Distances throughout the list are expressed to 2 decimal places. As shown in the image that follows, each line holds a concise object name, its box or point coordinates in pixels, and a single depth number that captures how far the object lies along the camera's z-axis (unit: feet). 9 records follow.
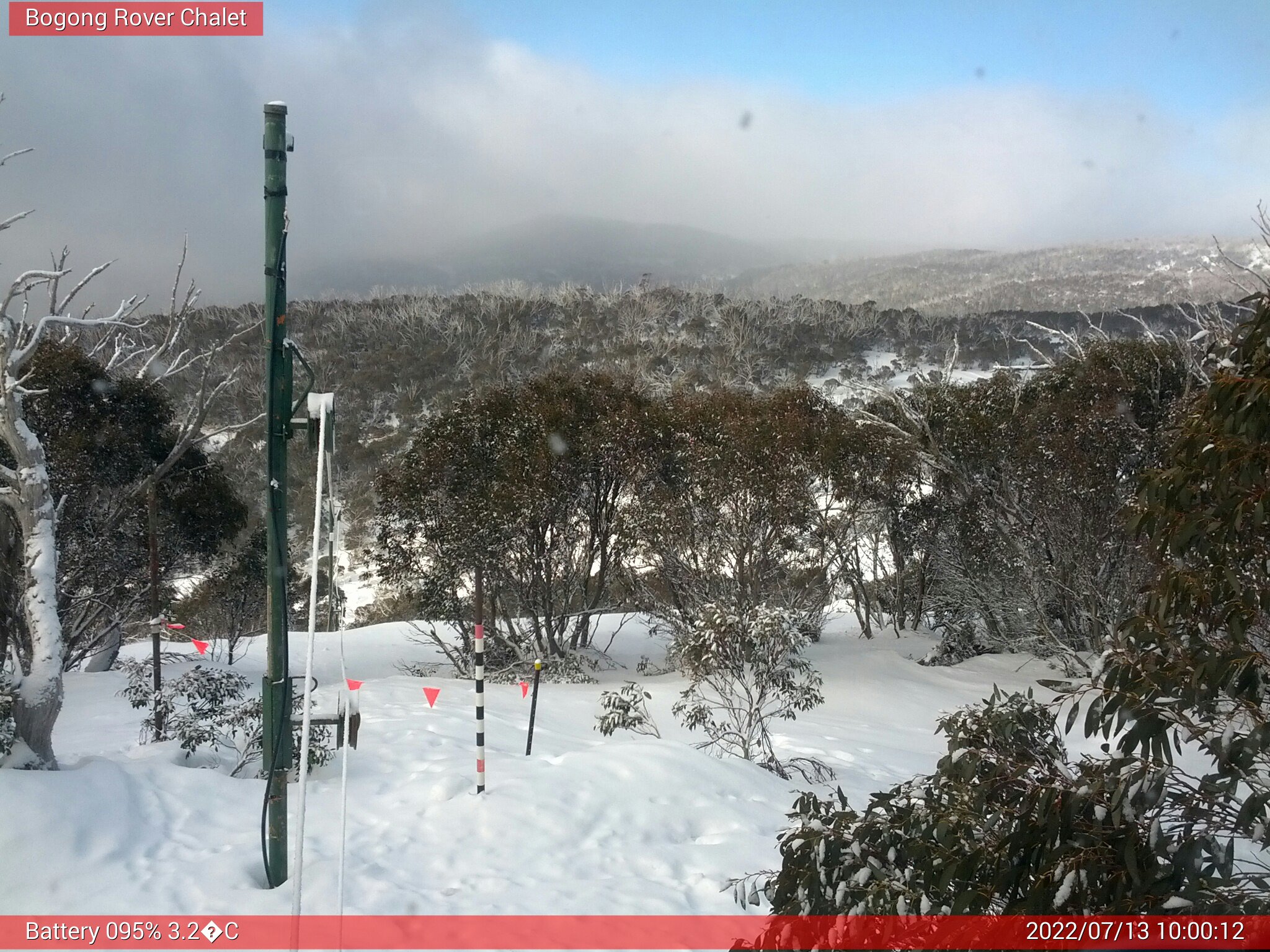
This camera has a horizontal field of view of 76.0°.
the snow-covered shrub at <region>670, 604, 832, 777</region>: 24.57
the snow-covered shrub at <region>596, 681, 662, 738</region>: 23.91
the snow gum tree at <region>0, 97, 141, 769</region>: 14.67
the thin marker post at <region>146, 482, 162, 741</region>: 24.58
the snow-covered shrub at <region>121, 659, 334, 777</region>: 18.71
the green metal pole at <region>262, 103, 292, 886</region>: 11.66
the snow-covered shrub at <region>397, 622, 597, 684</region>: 42.73
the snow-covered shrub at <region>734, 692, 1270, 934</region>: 5.82
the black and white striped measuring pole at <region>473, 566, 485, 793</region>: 16.87
